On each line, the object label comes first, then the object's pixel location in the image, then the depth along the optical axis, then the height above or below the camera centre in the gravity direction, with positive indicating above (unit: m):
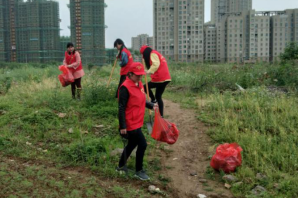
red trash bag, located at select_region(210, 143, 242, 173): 4.90 -1.37
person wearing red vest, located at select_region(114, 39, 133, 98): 7.31 +0.41
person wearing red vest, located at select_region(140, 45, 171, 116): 6.64 +0.07
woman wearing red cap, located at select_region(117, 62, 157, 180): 4.24 -0.52
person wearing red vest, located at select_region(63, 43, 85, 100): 8.27 +0.24
